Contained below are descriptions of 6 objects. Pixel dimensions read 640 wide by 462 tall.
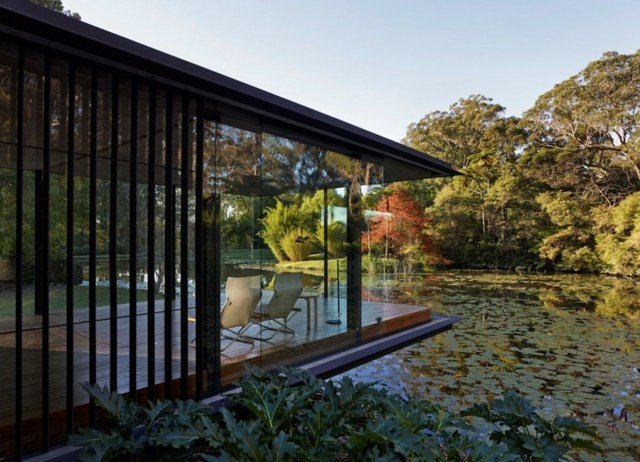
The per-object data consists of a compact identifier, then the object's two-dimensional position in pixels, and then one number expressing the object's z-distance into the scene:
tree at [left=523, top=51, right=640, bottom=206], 16.58
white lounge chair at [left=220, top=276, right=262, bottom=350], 3.63
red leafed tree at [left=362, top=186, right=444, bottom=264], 6.00
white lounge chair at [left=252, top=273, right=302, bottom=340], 4.04
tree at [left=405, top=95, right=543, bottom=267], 19.44
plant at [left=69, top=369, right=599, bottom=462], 1.86
